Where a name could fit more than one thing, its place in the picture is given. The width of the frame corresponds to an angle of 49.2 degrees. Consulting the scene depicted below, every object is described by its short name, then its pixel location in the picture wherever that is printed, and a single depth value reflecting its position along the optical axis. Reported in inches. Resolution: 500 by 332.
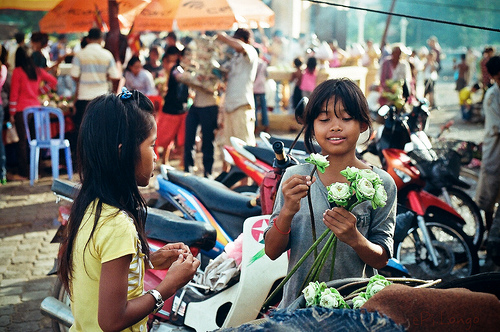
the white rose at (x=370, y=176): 74.0
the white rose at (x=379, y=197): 73.5
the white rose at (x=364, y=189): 71.9
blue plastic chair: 316.5
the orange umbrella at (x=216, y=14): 353.7
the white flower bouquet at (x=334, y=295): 66.4
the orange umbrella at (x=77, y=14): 389.1
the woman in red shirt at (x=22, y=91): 332.5
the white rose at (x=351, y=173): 73.8
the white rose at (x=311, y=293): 68.6
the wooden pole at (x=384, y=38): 729.7
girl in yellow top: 69.6
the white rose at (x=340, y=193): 73.3
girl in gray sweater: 88.2
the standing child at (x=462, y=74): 845.2
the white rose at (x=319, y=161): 77.6
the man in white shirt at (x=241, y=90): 290.7
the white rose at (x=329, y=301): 65.9
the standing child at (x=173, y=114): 331.0
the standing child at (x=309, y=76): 506.5
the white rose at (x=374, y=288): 67.4
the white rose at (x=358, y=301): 66.2
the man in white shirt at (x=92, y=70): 318.5
